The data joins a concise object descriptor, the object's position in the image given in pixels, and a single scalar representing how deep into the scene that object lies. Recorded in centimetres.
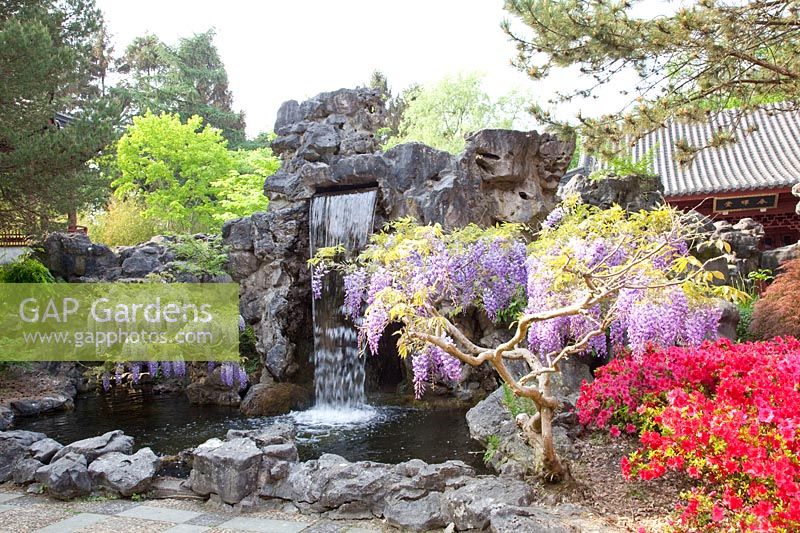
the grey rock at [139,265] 1277
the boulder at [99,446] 505
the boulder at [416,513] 386
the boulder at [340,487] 422
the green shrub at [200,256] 1175
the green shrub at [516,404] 556
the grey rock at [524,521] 341
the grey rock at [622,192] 956
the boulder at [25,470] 497
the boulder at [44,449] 519
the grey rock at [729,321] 774
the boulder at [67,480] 464
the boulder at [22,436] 540
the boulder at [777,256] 1136
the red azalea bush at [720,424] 311
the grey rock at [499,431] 491
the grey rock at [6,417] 810
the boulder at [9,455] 515
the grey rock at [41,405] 903
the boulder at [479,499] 371
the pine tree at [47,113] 835
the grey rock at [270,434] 526
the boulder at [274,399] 916
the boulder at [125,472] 465
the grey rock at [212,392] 992
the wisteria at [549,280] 453
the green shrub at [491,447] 552
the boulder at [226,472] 444
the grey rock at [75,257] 1289
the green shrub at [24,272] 1147
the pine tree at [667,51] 504
